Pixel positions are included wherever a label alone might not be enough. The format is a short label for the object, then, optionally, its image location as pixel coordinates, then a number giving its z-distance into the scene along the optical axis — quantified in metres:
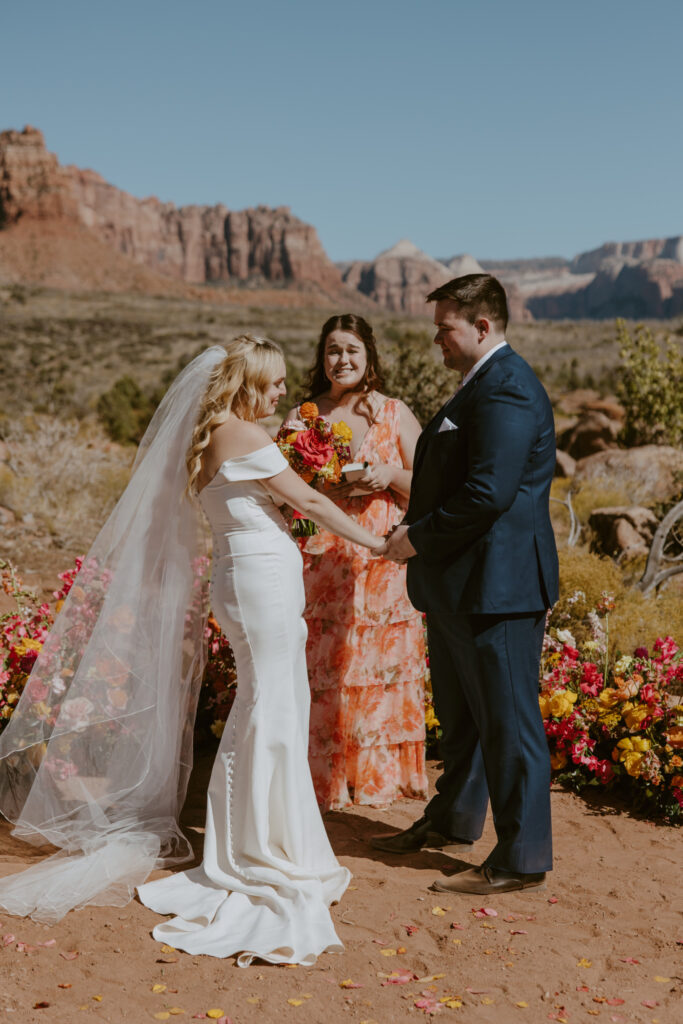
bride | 3.57
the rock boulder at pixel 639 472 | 11.70
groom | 3.44
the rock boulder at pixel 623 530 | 9.20
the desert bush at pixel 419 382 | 13.20
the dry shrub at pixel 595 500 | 10.95
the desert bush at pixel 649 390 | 13.83
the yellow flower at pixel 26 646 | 4.91
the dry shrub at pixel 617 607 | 6.62
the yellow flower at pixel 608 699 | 5.01
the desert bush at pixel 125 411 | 17.20
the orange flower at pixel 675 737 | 4.61
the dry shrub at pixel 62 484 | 10.51
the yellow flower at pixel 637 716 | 4.77
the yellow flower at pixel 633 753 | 4.64
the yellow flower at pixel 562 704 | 5.00
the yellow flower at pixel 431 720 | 5.51
